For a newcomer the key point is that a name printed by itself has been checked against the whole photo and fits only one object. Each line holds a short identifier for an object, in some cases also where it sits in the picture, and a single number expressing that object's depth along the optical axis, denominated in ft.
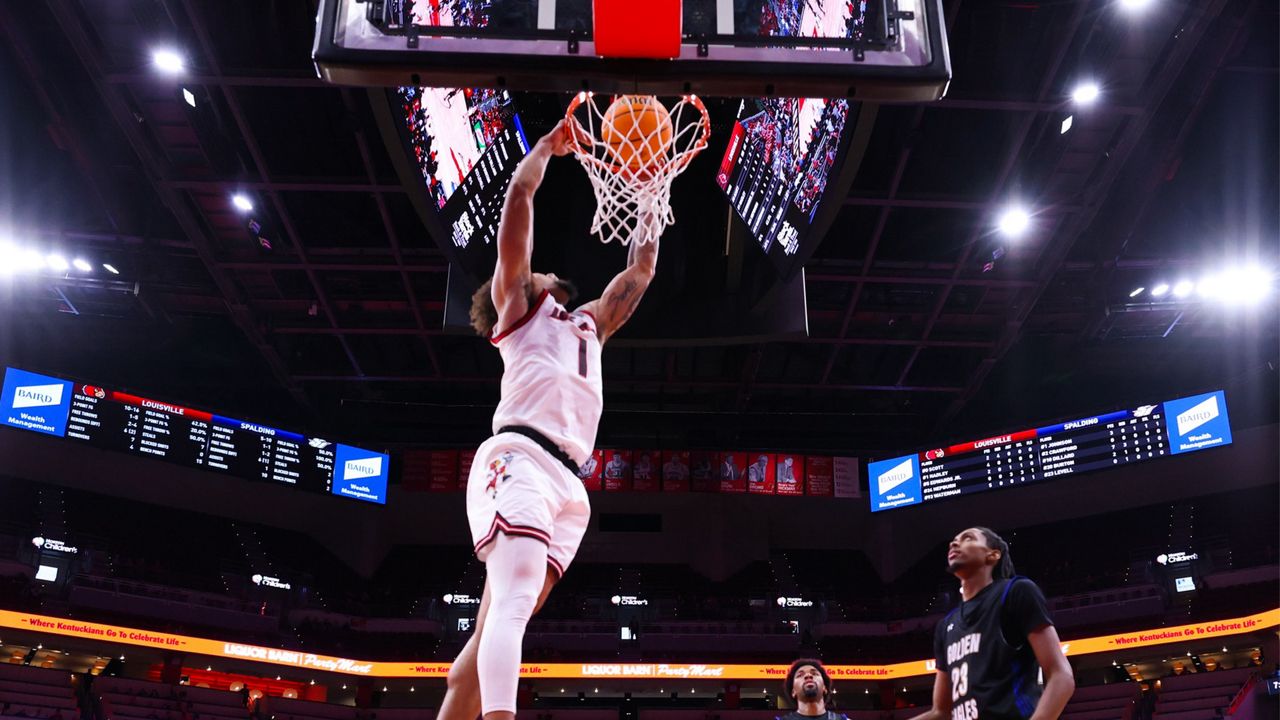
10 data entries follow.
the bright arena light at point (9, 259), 47.29
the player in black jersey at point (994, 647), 10.27
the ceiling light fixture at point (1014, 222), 41.77
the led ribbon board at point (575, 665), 52.75
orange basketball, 13.91
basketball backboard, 10.81
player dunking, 8.95
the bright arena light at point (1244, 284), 47.85
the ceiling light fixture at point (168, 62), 33.53
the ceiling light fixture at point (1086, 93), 34.78
